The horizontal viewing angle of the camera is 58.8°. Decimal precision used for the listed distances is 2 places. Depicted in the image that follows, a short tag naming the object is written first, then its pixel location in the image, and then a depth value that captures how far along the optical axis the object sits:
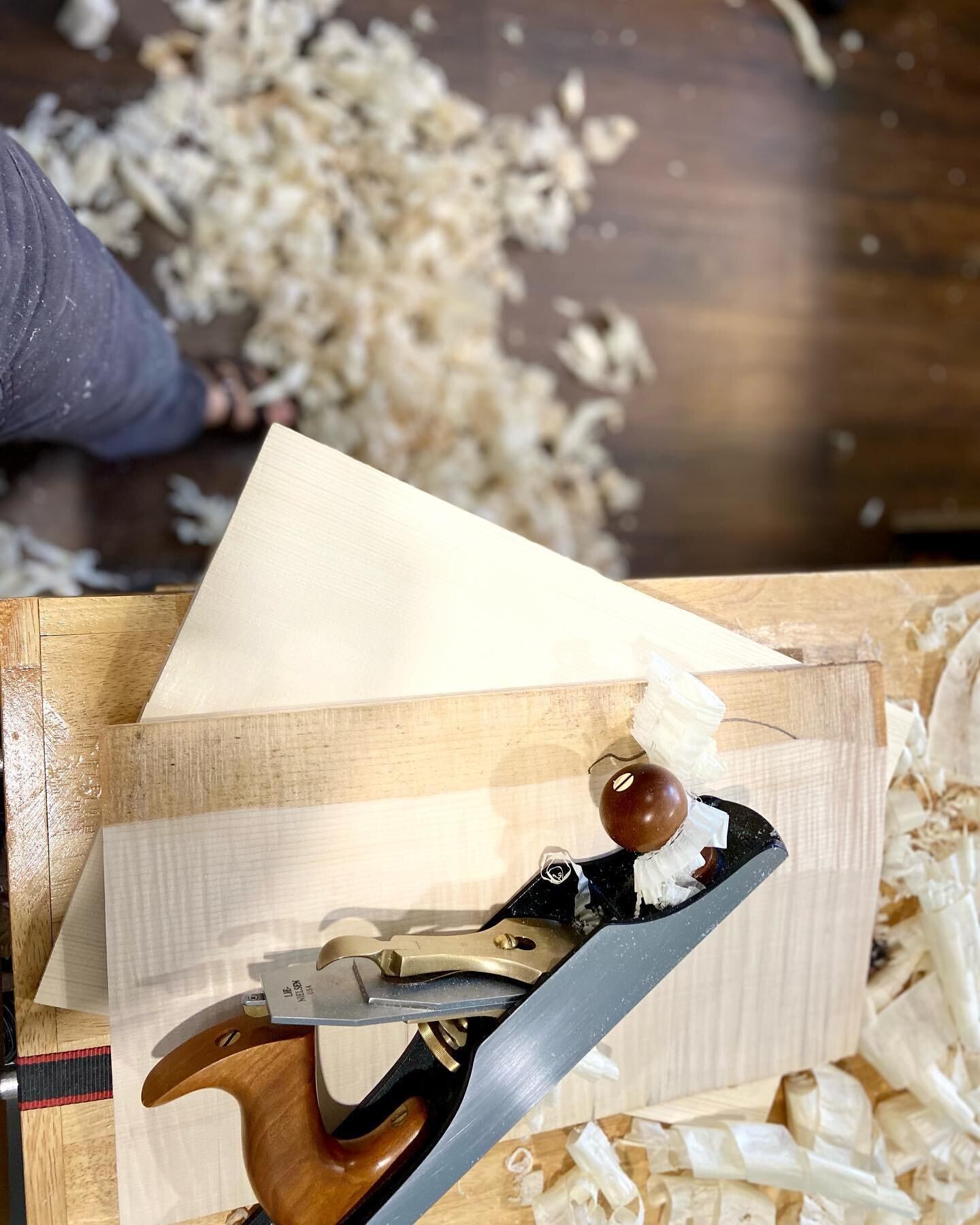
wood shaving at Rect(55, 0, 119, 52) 1.28
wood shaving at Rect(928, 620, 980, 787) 0.90
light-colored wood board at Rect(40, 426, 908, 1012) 0.72
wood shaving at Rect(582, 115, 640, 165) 1.52
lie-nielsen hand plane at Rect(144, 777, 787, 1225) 0.64
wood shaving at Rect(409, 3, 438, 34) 1.43
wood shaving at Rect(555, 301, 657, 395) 1.53
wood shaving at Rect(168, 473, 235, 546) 1.36
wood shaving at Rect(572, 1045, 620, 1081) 0.78
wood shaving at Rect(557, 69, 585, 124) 1.50
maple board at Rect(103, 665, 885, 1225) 0.69
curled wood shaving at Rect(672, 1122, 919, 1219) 0.83
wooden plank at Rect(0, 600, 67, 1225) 0.71
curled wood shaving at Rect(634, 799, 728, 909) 0.70
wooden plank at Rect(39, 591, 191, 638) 0.73
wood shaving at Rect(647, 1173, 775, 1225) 0.83
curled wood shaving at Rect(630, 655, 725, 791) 0.75
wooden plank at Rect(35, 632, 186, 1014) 0.70
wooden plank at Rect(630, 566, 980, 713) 0.86
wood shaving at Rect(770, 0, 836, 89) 1.61
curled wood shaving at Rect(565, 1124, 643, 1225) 0.81
